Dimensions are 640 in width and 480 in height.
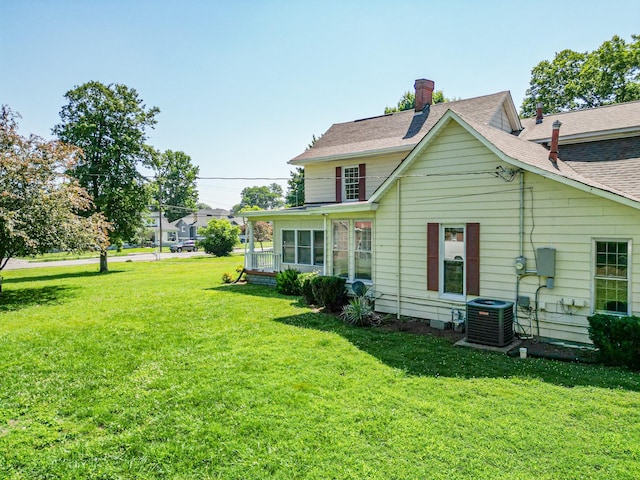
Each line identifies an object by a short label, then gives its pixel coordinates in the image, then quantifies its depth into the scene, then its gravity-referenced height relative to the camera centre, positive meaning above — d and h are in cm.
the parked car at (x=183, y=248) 4722 -100
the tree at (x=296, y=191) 4116 +559
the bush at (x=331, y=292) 1103 -154
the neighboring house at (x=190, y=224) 6688 +279
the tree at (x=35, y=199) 1295 +148
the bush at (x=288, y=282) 1404 -159
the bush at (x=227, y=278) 1764 -177
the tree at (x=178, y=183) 6895 +1034
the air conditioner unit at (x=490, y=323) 748 -166
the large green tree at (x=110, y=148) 2264 +563
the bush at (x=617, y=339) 610 -163
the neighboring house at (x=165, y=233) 6372 +122
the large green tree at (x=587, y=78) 2605 +1186
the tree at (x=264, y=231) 5125 +126
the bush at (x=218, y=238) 3762 +18
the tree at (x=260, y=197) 13888 +1574
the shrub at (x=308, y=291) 1211 -164
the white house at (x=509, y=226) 727 +31
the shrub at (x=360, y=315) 950 -188
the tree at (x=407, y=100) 3741 +1394
